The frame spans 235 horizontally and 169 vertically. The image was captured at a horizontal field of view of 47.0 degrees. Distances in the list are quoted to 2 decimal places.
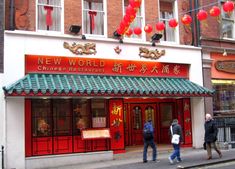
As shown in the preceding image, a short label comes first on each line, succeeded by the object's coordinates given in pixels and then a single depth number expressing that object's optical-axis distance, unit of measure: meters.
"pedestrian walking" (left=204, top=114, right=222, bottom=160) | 11.10
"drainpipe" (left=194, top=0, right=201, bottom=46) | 14.65
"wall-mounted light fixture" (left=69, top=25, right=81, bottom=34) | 11.82
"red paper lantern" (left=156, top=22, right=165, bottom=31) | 11.47
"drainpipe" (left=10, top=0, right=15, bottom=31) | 10.98
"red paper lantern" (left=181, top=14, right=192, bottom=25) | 10.93
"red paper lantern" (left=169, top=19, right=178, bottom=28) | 11.43
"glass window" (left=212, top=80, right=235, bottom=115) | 14.99
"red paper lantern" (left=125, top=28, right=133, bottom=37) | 12.19
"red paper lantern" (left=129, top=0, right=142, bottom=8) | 9.96
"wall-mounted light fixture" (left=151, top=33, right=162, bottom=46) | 13.47
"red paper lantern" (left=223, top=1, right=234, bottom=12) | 10.45
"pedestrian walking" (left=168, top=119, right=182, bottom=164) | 10.58
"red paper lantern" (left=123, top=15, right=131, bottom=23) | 10.78
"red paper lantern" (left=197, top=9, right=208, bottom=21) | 10.56
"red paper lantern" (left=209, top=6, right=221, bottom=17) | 10.53
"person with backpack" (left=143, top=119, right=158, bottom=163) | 11.03
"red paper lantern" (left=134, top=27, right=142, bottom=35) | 11.91
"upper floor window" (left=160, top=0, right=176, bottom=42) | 14.26
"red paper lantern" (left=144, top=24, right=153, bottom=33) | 11.54
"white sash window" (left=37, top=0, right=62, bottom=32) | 11.84
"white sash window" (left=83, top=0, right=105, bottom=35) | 12.66
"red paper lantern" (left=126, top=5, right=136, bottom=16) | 10.31
